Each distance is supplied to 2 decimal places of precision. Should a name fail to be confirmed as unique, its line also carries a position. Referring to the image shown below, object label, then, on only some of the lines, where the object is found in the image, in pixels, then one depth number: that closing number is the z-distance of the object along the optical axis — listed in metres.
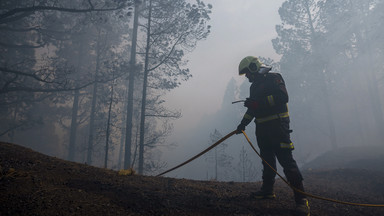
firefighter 3.24
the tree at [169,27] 12.27
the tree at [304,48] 22.06
